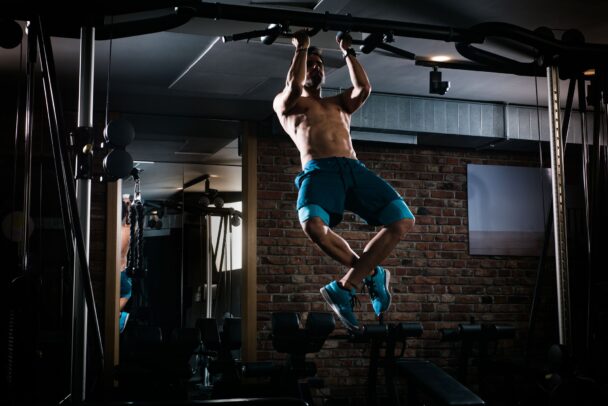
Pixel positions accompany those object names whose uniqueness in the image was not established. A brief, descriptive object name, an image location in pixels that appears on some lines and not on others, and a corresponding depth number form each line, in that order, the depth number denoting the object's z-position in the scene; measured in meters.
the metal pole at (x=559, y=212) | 4.17
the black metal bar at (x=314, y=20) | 3.65
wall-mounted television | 7.89
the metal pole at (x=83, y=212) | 3.60
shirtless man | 3.56
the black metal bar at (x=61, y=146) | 3.43
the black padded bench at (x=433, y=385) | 4.25
